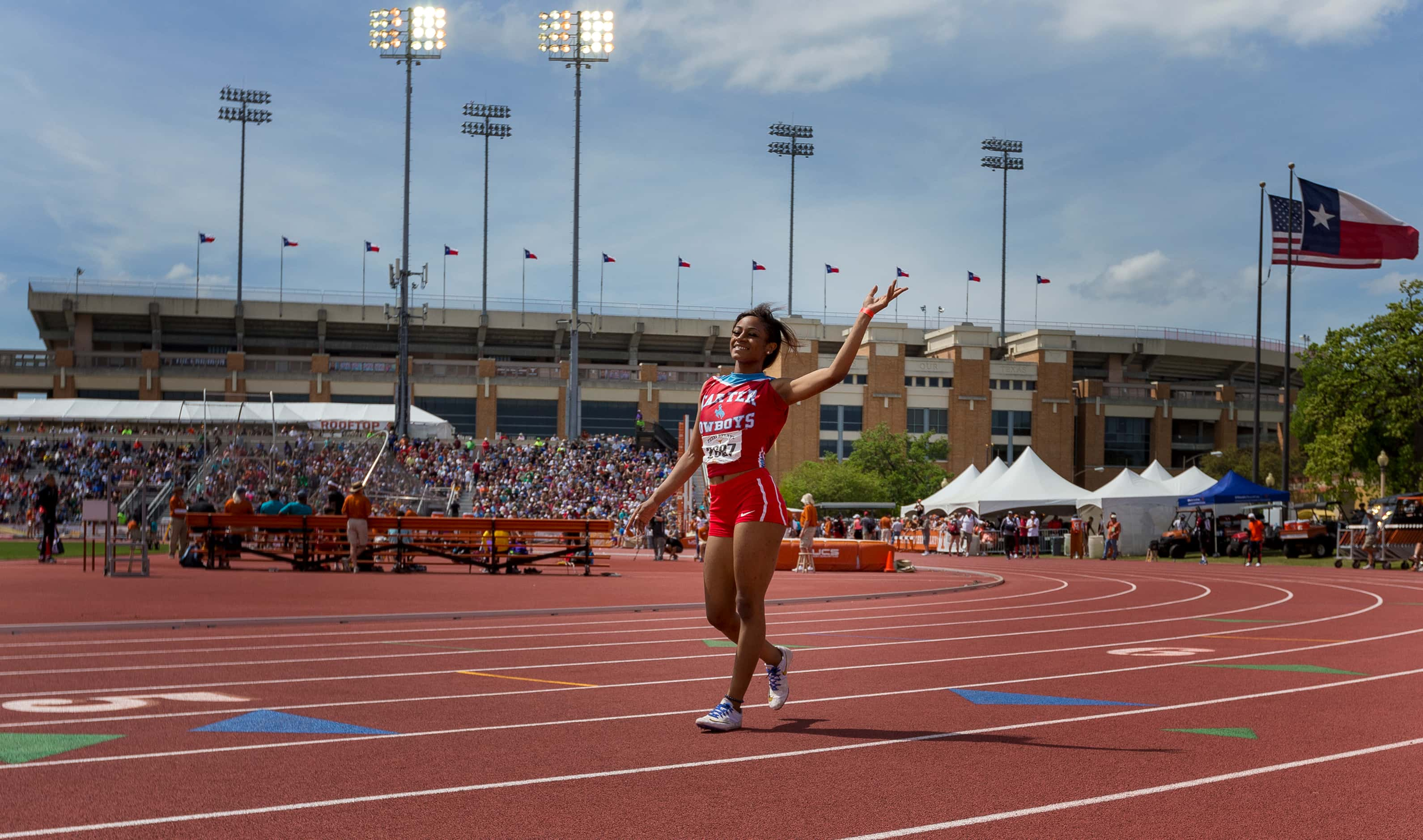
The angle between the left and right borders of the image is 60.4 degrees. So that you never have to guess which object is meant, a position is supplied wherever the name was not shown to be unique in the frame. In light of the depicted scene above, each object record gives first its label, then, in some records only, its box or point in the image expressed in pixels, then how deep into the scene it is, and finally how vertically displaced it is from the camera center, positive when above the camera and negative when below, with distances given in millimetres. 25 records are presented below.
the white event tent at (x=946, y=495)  50641 -1781
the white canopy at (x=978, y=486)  48469 -1313
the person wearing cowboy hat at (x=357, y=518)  22359 -1440
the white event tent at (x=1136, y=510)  45125 -1986
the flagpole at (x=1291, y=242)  38312 +6875
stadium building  79938 +4962
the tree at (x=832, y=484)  72000 -2018
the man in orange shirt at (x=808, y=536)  27906 -1978
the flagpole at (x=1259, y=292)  50125 +6912
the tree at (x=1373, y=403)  45156 +2204
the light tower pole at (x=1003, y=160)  91250 +22017
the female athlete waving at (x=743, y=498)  6094 -250
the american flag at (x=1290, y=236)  38531 +7010
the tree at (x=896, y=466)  75812 -896
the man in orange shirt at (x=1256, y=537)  34469 -2175
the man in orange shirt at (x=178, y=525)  25922 -1929
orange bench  23219 -1967
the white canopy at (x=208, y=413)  50906 +1018
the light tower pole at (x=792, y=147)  90250 +22468
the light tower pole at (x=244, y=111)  80500 +21707
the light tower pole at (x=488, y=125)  83688 +22174
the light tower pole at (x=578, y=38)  59844 +20083
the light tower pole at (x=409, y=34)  56375 +18838
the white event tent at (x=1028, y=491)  46000 -1360
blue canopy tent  40625 -1167
